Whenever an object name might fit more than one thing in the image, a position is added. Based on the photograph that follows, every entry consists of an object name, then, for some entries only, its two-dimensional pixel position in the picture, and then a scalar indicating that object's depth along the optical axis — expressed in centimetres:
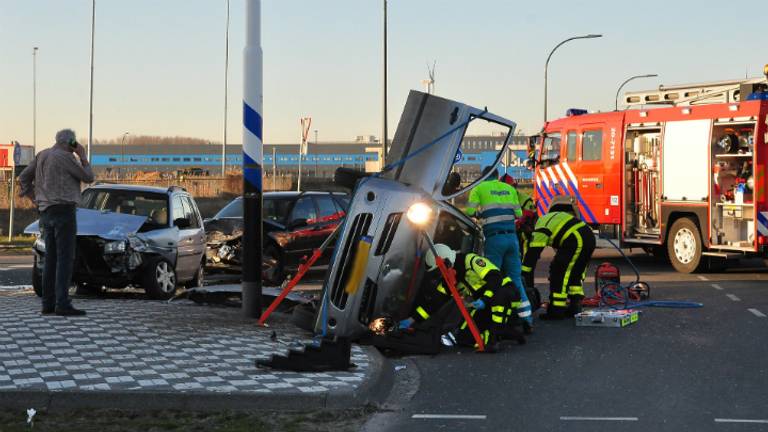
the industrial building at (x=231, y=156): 8914
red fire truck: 1780
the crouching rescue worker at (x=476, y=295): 986
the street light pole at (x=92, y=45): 3845
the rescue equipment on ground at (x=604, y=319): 1171
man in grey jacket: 1070
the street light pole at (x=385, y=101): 2883
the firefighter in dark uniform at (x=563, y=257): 1236
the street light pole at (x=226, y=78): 4884
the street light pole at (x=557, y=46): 3781
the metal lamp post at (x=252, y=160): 1109
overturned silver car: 972
